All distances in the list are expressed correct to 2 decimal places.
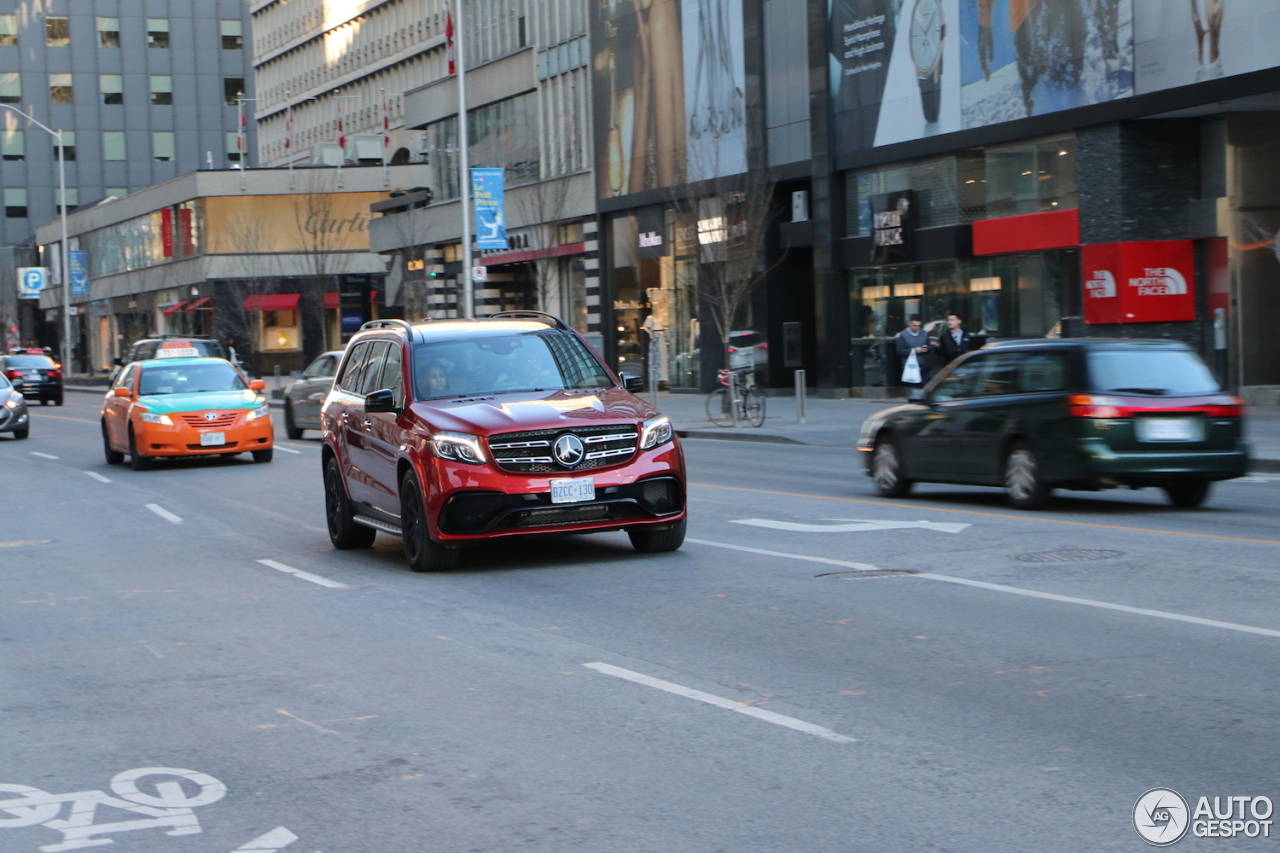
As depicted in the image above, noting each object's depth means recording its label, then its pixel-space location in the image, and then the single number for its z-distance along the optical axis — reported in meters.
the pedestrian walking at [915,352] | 28.88
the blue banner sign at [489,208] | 41.56
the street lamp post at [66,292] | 77.25
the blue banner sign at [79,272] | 92.38
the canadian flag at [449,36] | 56.34
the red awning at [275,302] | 76.12
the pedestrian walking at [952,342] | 28.31
